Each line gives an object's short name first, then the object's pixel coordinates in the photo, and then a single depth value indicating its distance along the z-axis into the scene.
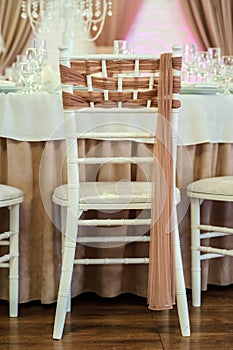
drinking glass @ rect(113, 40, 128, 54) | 2.83
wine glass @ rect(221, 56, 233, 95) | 2.64
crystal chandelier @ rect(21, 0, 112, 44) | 3.34
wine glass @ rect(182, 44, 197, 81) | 2.85
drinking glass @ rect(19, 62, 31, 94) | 2.55
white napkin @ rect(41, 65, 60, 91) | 2.59
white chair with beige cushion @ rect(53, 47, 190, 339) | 1.86
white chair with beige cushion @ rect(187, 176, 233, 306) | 2.18
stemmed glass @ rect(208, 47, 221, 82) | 2.80
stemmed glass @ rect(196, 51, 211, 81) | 2.79
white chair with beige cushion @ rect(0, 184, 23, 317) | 2.12
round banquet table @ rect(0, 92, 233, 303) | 2.24
